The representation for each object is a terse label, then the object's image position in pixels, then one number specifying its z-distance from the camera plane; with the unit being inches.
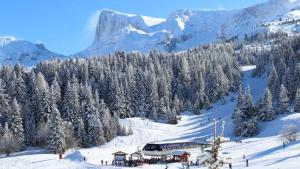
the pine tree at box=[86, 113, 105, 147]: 4788.4
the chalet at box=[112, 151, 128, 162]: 3651.6
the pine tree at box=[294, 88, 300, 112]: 4862.2
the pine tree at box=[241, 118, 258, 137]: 4753.9
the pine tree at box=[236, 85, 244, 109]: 4980.1
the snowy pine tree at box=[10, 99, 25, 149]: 4751.5
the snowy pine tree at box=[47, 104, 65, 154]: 4347.9
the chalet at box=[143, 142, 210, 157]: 3872.5
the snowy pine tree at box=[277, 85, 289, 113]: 4933.8
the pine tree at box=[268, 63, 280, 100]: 5641.7
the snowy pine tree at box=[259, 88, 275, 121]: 4874.5
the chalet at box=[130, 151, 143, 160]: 3666.3
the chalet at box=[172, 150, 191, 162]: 3617.1
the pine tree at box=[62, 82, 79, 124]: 5201.8
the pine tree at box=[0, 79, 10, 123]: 5088.6
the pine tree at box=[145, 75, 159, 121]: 5789.4
